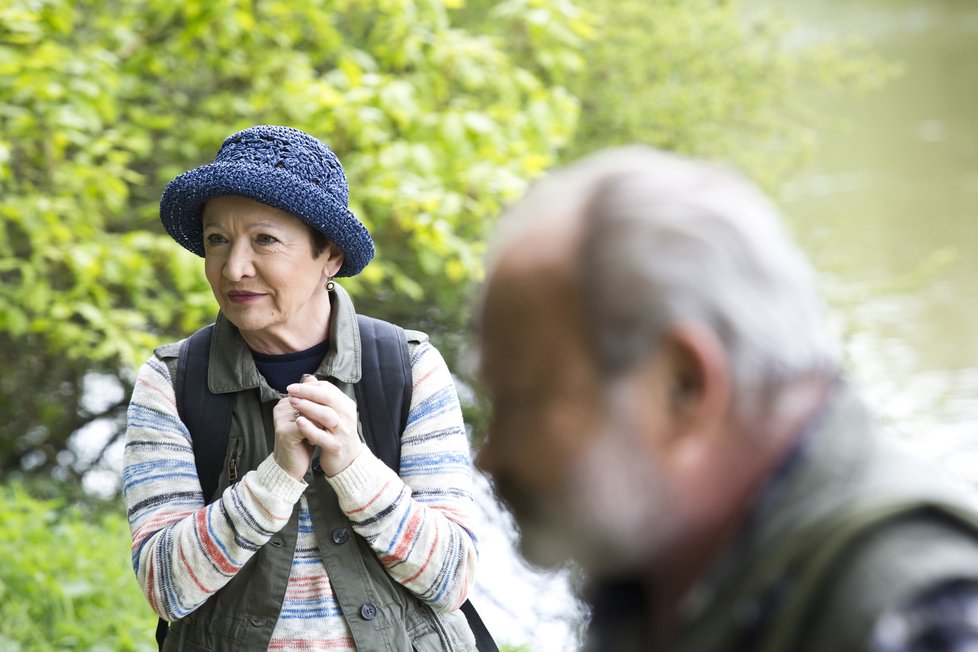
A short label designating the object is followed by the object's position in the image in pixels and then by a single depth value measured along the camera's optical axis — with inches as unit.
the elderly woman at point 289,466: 174.5
